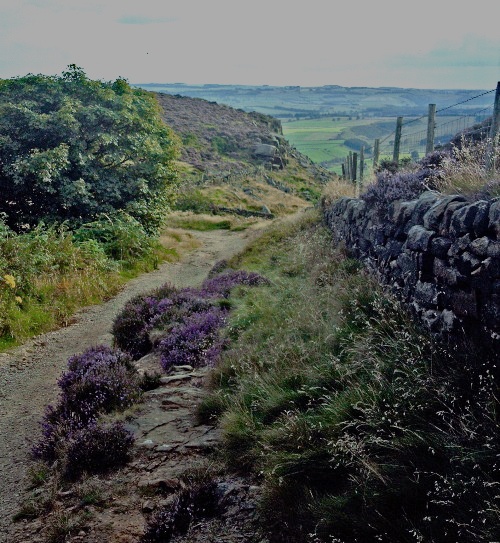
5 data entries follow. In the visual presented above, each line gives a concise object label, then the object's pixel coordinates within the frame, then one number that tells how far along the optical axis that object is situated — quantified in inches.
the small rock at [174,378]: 255.4
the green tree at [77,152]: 601.3
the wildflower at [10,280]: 400.8
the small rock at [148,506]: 162.7
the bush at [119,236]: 621.9
